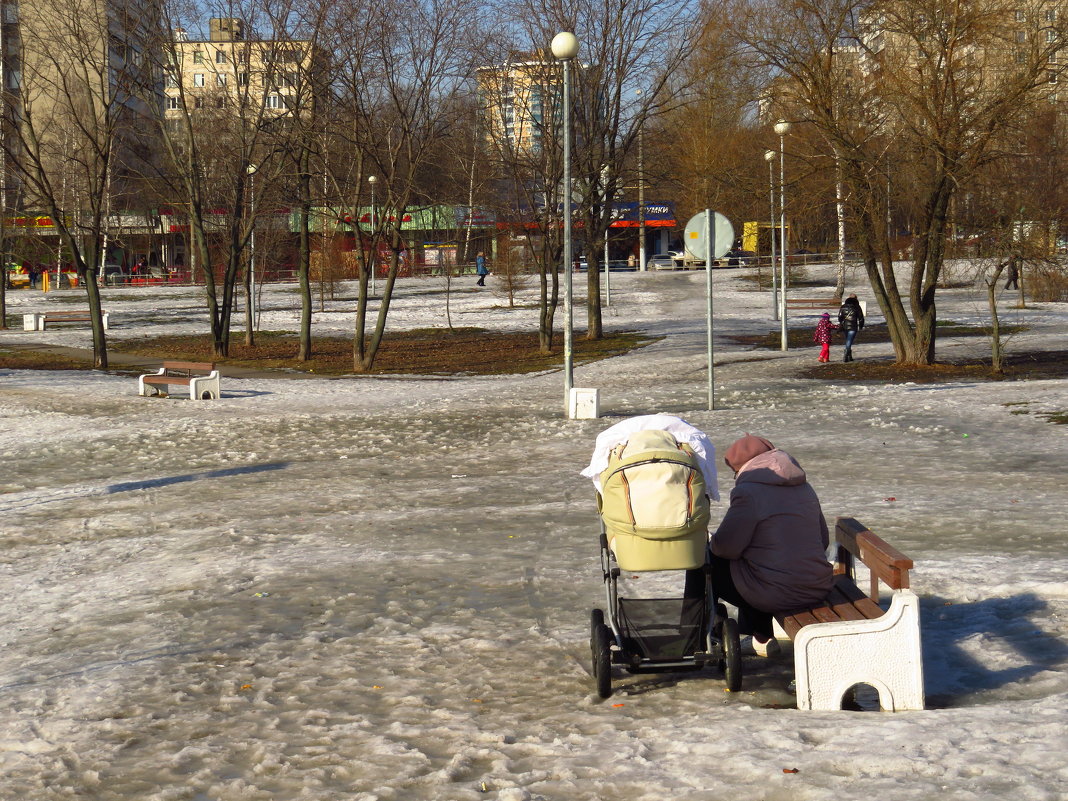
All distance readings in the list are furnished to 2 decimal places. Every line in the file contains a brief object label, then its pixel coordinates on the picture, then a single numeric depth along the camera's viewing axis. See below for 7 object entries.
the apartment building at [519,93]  33.53
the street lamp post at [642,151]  34.26
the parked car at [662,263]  81.44
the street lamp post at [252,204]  32.19
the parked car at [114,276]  79.19
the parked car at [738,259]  83.14
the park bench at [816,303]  50.12
